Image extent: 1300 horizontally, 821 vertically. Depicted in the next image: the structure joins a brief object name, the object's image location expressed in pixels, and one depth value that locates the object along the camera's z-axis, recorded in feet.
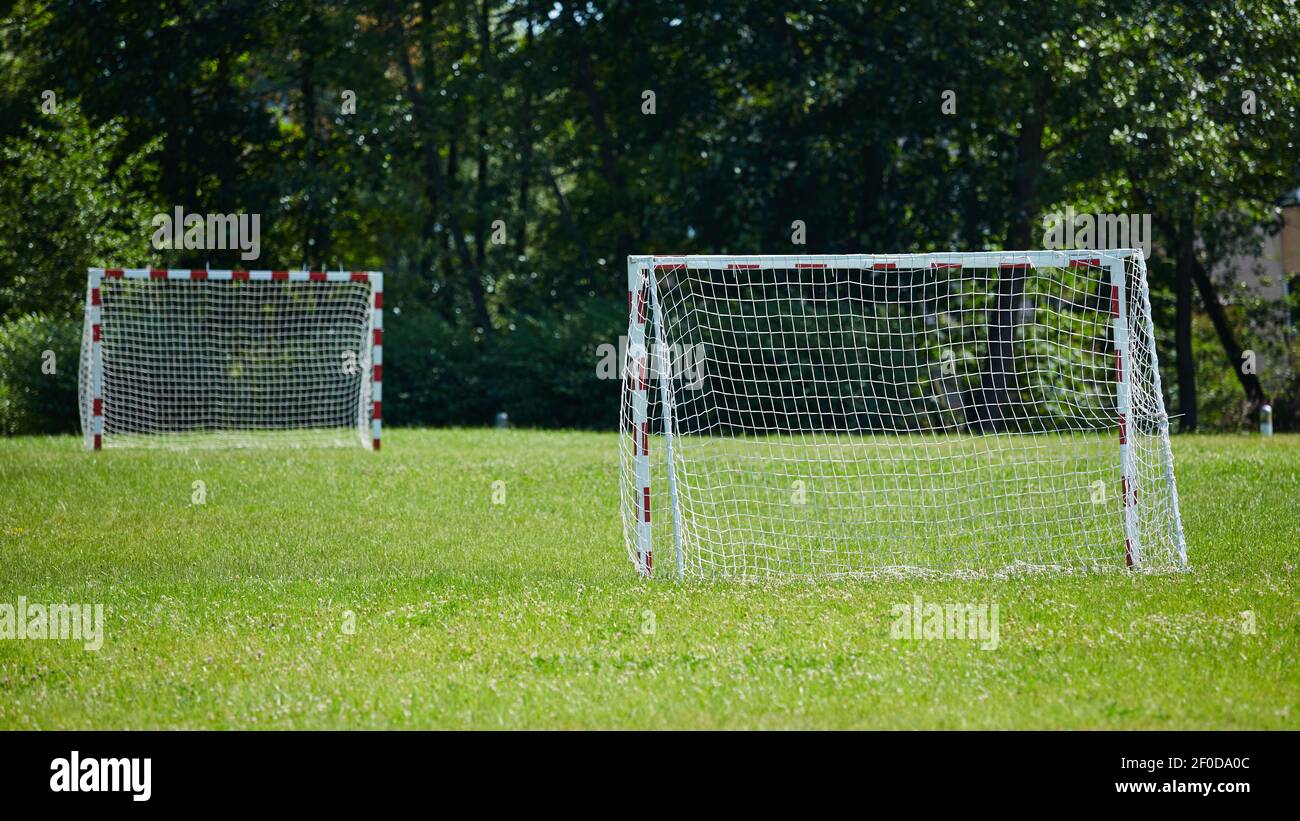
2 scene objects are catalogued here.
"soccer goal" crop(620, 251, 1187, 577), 63.67
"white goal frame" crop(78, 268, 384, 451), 115.34
